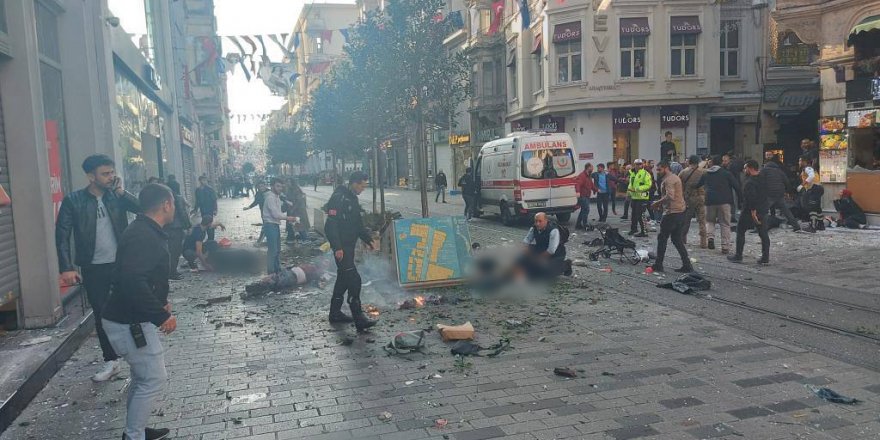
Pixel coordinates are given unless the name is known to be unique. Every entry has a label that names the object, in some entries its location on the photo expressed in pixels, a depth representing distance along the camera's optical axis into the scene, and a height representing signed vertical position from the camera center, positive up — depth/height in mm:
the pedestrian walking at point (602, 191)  18406 -906
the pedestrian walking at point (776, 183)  12336 -602
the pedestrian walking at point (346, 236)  7279 -766
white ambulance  17672 -341
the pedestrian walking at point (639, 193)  14883 -811
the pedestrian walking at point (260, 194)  14555 -492
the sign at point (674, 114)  28547 +1933
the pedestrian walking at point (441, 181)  32691 -790
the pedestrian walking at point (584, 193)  17297 -886
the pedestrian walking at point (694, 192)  12070 -707
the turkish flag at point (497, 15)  21984 +5210
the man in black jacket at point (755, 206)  10609 -885
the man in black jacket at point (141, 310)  3873 -812
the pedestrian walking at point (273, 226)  11078 -929
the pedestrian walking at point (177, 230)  10992 -931
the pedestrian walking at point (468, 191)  20938 -855
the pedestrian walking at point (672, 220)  10211 -1019
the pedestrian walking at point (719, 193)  12416 -748
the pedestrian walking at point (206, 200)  14859 -565
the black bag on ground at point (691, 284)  8672 -1759
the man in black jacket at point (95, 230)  5449 -433
